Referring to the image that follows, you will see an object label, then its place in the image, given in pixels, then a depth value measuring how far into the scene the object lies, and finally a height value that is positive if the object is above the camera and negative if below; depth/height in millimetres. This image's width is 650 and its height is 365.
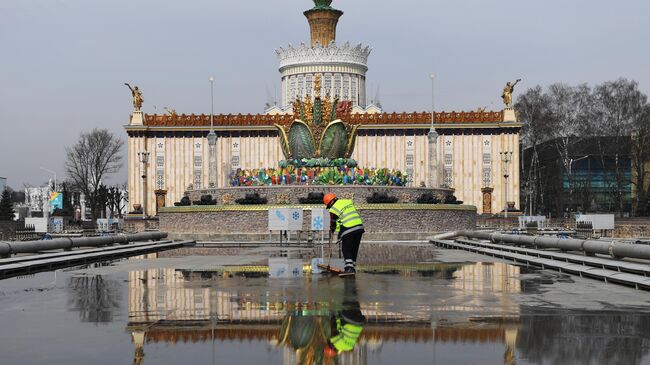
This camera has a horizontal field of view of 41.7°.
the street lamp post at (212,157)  79000 +4829
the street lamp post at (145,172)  81594 +3928
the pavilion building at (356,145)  94062 +7438
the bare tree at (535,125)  89250 +8648
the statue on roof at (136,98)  95438 +12399
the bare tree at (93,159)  101356 +6029
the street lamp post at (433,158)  72875 +4260
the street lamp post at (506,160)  81725 +4775
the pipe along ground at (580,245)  19812 -1127
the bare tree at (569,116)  82312 +8938
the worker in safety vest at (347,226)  18381 -398
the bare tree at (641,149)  78250 +5443
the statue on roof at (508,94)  91625 +12286
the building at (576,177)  85250 +3518
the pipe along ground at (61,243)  25125 -1198
